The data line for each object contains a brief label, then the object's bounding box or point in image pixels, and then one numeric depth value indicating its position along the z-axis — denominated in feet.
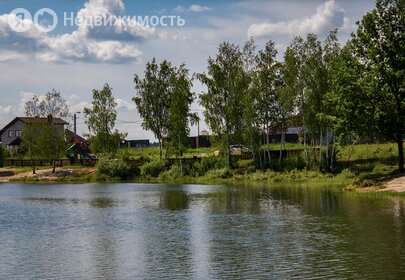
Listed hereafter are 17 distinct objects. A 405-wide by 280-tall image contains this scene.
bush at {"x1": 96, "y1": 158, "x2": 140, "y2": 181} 299.38
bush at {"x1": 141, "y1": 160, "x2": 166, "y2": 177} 296.10
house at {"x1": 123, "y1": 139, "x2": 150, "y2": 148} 562.66
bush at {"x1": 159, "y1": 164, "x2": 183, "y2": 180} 285.02
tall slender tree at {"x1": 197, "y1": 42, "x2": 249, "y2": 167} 269.64
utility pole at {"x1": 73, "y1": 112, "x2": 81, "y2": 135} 422.00
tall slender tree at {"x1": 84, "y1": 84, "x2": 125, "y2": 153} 336.70
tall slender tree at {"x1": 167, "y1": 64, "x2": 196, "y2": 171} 288.51
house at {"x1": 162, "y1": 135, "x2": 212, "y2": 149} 417.65
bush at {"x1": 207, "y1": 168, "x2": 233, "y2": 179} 267.18
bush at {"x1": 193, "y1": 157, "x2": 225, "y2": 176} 280.25
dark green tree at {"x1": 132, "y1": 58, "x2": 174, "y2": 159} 315.99
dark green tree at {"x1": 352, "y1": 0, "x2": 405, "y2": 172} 191.01
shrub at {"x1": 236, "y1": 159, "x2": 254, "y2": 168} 275.39
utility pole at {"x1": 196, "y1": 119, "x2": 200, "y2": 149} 416.05
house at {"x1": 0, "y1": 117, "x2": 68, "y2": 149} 480.23
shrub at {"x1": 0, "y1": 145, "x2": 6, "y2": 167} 356.14
